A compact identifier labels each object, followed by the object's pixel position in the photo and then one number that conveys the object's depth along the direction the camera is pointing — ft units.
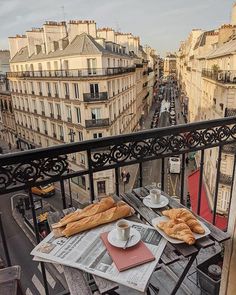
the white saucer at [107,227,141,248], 5.83
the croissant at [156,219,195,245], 5.87
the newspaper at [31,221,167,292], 5.13
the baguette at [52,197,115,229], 6.62
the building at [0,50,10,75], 122.22
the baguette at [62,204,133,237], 6.34
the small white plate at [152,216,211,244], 5.98
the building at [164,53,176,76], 453.17
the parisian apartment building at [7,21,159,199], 58.59
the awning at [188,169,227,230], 36.70
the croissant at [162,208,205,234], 6.27
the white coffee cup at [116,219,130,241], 5.88
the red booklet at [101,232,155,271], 5.35
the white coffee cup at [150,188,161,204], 7.65
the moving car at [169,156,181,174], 75.41
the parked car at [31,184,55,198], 59.86
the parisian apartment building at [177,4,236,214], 42.83
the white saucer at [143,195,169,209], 7.50
